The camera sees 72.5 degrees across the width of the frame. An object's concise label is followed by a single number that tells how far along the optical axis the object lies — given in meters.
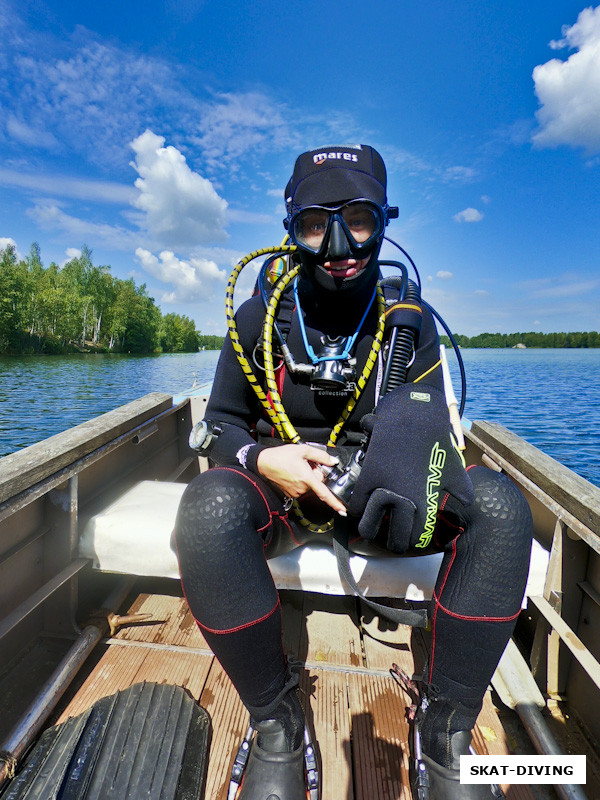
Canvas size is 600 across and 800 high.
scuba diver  1.24
